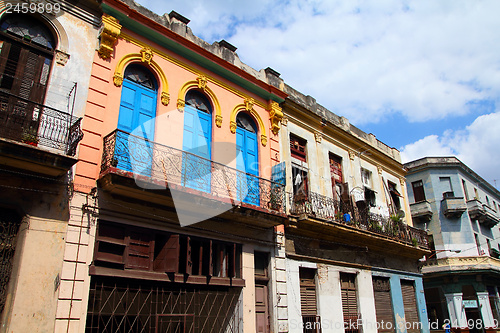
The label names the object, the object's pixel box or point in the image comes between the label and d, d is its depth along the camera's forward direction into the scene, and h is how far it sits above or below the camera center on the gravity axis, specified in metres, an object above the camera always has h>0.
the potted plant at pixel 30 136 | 7.37 +3.27
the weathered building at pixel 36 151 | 6.98 +2.89
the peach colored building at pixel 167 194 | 8.22 +2.71
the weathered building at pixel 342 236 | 12.30 +2.66
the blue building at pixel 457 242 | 23.61 +4.47
